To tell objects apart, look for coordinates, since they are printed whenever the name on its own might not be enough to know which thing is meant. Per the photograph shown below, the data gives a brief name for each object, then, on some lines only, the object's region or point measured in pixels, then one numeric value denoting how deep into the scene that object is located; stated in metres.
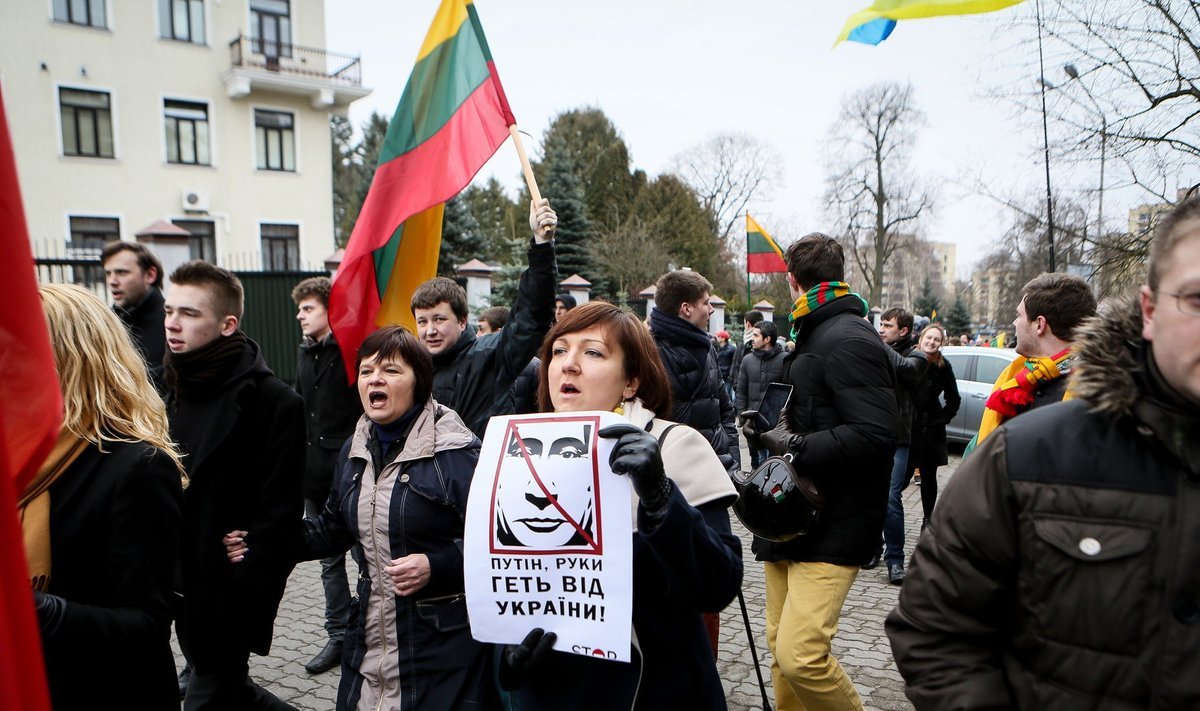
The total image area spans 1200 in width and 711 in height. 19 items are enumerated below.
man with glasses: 1.39
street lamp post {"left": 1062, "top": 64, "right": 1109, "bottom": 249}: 14.79
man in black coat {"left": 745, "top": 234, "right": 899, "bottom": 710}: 3.18
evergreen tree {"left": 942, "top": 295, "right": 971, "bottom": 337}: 43.75
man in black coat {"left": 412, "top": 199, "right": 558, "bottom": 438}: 4.06
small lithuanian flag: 14.89
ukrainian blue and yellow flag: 3.17
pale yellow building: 21.77
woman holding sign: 1.88
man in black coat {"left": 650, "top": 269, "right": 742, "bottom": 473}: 4.89
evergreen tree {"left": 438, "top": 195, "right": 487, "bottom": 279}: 28.48
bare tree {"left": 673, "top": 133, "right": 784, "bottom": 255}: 48.56
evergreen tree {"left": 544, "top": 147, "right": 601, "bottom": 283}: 30.28
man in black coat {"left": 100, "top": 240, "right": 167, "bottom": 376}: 4.75
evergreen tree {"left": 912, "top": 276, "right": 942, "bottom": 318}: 49.31
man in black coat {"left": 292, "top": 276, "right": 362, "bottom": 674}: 4.99
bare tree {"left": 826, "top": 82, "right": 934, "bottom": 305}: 43.34
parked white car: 12.58
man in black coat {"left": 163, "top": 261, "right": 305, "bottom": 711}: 3.29
